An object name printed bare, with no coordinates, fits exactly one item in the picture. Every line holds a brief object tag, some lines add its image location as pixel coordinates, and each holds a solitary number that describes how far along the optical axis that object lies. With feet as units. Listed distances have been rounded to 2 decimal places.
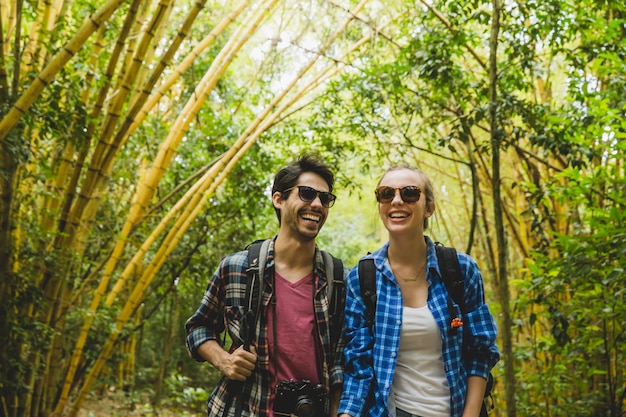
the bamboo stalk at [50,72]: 8.35
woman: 5.54
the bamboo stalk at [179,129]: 13.91
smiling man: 5.87
